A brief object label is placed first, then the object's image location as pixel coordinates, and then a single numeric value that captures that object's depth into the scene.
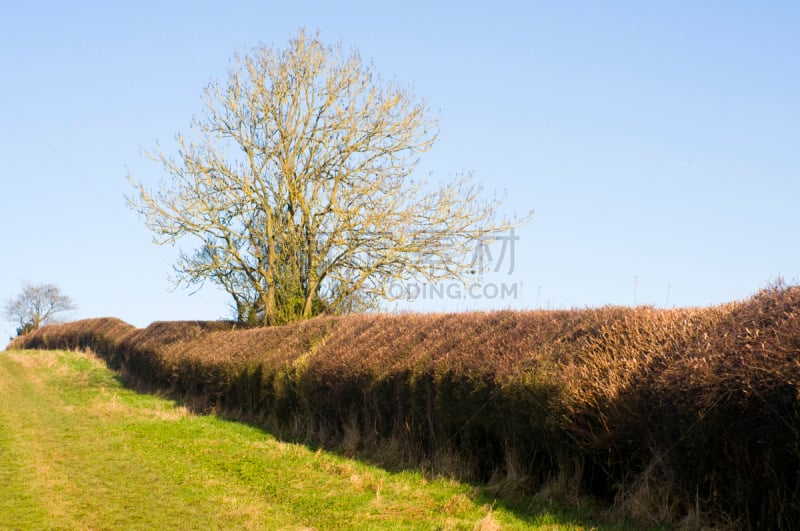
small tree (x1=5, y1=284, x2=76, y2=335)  85.94
